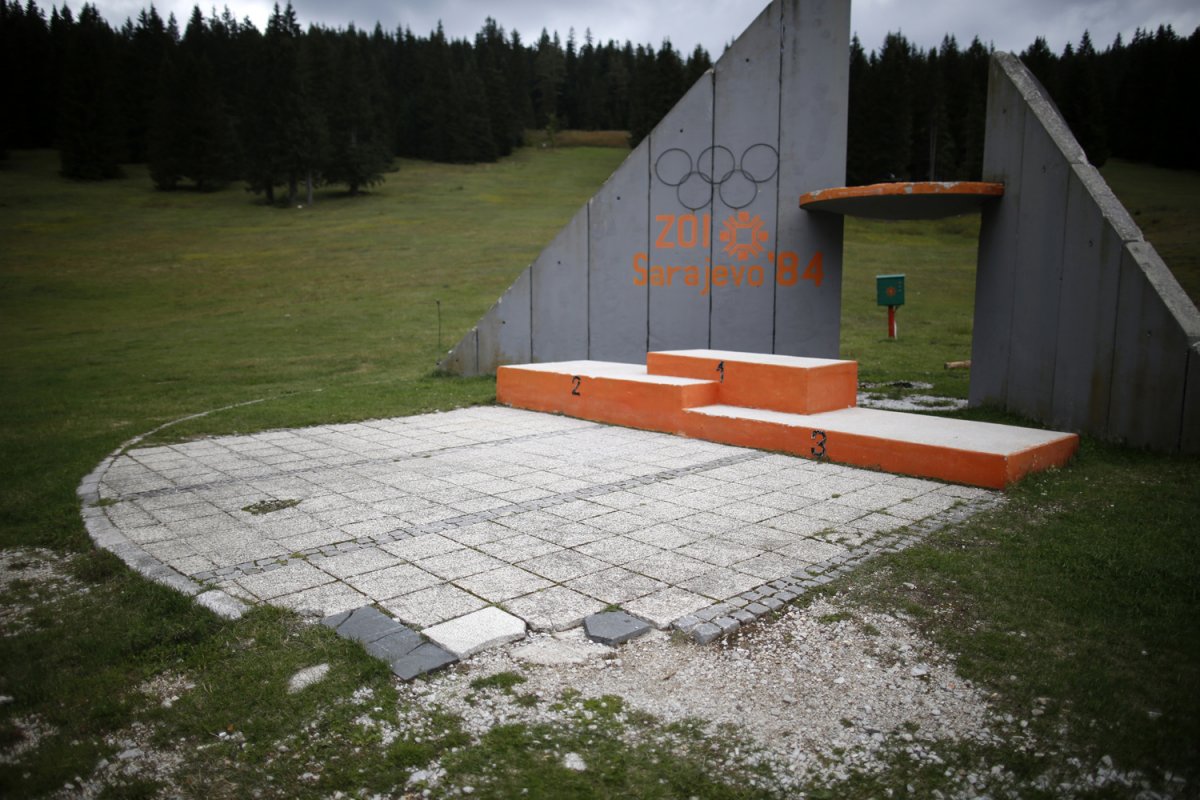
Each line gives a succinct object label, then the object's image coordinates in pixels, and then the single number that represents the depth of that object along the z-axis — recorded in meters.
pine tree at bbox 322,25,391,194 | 48.75
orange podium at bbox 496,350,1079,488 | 5.88
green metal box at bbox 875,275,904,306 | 15.48
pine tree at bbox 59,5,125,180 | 54.81
